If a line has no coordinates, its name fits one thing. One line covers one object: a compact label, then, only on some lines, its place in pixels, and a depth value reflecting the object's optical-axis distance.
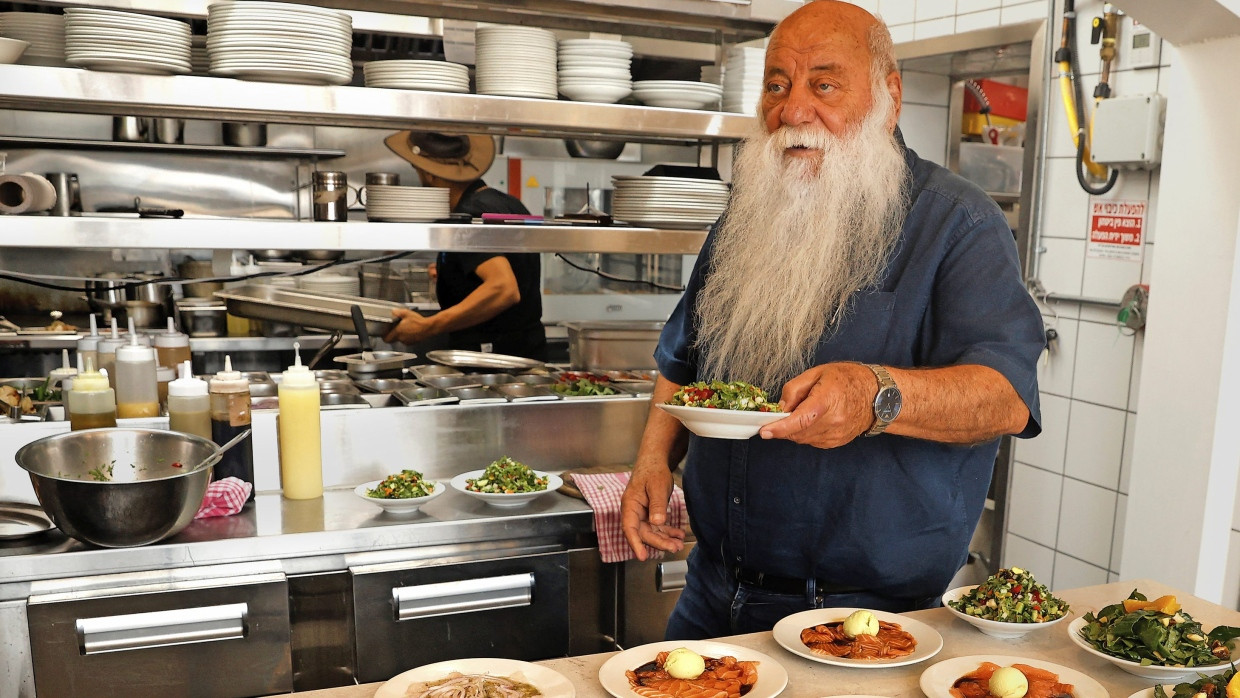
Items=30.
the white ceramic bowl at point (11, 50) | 2.56
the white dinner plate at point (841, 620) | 1.55
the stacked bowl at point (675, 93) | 3.22
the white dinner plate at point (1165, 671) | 1.54
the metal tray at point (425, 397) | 3.14
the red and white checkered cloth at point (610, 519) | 2.77
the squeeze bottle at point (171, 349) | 3.19
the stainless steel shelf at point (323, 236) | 2.69
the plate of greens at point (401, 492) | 2.67
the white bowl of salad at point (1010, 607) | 1.69
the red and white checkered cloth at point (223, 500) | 2.63
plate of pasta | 1.44
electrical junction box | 3.36
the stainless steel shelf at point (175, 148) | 5.04
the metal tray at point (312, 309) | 4.07
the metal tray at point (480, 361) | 3.76
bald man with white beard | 1.90
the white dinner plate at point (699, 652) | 1.46
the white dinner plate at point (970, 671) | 1.45
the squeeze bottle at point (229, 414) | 2.70
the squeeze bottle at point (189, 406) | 2.67
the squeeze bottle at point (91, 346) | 3.07
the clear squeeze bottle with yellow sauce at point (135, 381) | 2.81
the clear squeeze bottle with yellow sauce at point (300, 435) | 2.73
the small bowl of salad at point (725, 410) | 1.60
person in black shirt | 3.98
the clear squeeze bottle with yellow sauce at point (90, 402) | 2.63
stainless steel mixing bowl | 2.25
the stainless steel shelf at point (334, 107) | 2.60
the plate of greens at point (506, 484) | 2.78
